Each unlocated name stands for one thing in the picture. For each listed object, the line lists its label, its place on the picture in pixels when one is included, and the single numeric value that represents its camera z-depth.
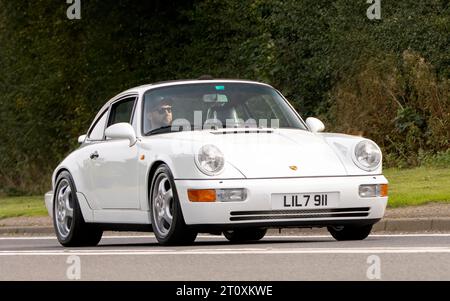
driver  13.72
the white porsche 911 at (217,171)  12.45
